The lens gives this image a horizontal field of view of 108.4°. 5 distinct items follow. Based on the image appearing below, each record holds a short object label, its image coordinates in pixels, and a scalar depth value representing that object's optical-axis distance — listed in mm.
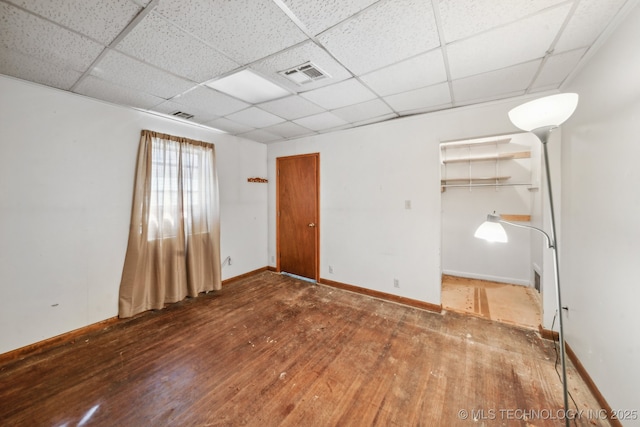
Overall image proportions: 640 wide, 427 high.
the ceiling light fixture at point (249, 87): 2154
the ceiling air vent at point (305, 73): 1969
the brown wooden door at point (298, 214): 4121
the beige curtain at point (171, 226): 2879
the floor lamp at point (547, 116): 1158
